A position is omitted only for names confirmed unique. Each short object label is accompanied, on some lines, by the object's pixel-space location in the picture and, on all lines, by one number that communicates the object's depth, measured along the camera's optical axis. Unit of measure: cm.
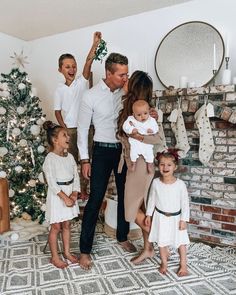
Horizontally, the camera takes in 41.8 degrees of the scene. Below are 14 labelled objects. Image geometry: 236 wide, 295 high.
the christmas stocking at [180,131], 278
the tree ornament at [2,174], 319
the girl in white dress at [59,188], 235
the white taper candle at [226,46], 266
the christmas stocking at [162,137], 288
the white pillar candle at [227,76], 252
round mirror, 273
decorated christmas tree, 338
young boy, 295
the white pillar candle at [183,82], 278
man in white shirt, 234
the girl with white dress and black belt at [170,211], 222
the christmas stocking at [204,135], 264
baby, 209
